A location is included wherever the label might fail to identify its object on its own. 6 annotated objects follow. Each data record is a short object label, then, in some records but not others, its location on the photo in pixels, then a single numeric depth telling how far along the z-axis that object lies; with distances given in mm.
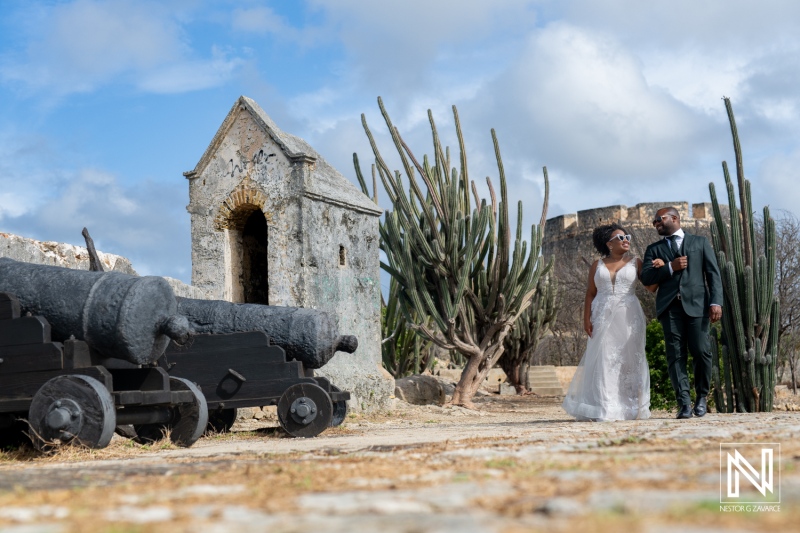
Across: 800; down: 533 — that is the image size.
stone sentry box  10844
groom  7129
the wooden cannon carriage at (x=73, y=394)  5316
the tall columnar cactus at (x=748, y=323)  8461
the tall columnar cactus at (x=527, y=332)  19844
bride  7277
